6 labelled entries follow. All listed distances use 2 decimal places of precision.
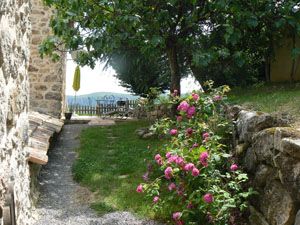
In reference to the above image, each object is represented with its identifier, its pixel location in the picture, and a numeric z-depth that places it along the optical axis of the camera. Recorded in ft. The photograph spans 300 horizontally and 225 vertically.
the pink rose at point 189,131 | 15.39
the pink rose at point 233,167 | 12.97
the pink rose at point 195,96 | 15.72
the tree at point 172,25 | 21.80
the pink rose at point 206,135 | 14.49
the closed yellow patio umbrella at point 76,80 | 47.57
